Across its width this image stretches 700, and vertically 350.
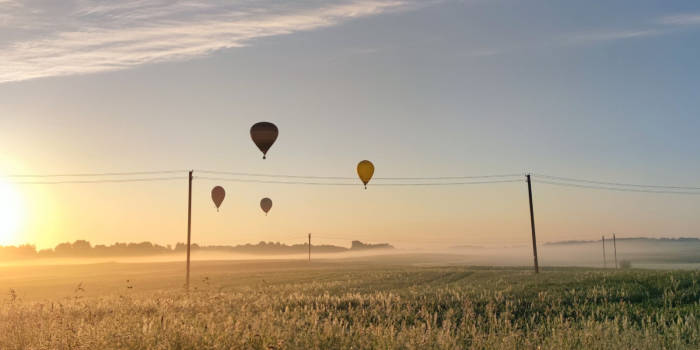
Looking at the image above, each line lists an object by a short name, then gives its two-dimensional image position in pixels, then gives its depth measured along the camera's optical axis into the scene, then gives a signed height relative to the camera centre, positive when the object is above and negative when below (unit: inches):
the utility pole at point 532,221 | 2014.0 +86.4
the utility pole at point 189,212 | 1619.1 +115.9
